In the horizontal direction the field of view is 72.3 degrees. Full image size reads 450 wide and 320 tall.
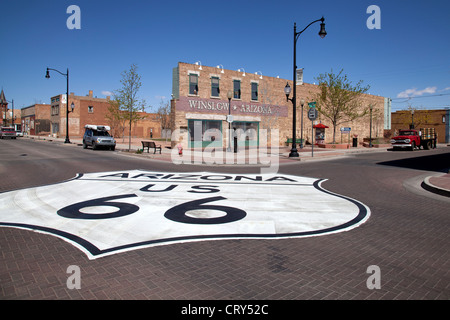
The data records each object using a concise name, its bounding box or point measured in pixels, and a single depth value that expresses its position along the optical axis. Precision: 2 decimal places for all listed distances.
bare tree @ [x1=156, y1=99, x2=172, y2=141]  55.23
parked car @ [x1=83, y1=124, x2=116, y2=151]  28.13
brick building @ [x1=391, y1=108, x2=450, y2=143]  54.53
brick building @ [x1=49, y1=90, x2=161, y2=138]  57.53
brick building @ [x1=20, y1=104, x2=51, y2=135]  73.06
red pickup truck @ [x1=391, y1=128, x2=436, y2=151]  30.25
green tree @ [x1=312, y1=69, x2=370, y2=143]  33.47
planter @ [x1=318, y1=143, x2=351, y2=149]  31.91
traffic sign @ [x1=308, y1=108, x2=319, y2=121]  20.69
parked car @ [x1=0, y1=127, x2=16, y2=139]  53.59
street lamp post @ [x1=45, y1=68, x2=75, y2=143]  35.09
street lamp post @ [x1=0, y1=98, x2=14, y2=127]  99.19
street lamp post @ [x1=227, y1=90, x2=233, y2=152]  23.11
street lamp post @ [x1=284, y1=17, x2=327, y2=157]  17.77
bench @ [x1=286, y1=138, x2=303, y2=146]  34.50
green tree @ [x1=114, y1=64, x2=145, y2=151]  26.58
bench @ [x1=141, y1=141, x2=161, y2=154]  23.81
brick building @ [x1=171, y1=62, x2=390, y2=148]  27.89
